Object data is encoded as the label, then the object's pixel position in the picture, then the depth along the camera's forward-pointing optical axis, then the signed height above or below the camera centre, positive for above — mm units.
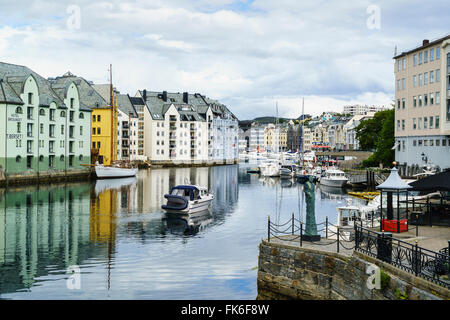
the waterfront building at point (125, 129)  155875 +8359
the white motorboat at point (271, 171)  123000 -3407
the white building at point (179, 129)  169000 +9397
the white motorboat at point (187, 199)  53406 -4578
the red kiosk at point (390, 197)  26703 -2038
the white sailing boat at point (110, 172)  105250 -3298
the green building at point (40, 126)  87250 +5479
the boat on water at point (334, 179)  90500 -3834
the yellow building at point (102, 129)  129000 +6668
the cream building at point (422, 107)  73081 +7639
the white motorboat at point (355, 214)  35656 -4448
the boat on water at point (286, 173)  120525 -3796
